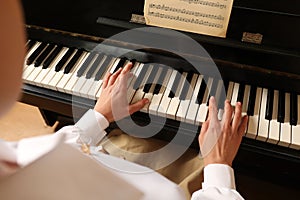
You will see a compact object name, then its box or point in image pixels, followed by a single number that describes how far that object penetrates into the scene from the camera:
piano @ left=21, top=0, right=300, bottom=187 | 1.05
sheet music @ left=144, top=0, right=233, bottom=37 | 1.01
